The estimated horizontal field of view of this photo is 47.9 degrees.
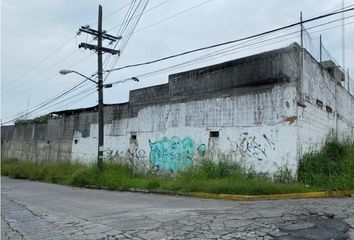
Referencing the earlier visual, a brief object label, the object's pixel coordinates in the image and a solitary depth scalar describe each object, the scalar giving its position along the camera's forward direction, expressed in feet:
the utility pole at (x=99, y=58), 71.41
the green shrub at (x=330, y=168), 44.04
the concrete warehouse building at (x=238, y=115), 50.08
